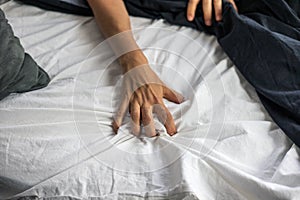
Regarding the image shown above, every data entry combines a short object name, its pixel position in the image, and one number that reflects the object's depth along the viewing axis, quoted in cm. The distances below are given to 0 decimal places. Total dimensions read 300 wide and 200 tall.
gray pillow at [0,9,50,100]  93
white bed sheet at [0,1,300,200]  86
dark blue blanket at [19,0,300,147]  95
